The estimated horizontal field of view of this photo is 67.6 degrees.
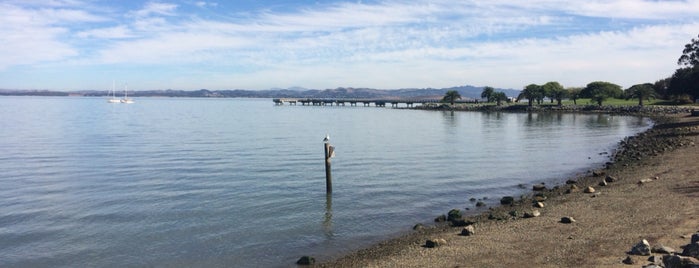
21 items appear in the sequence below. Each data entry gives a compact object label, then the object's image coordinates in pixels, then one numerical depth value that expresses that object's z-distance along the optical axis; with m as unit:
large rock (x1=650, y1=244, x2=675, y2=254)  10.50
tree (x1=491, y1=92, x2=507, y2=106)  159.39
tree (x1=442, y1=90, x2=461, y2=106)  175.23
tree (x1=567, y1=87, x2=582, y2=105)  147.20
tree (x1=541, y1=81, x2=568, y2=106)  143.38
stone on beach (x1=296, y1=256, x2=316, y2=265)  13.15
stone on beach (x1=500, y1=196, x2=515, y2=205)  19.42
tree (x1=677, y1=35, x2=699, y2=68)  88.38
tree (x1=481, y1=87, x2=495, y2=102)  166.73
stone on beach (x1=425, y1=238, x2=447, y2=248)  13.38
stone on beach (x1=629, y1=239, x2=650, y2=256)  10.55
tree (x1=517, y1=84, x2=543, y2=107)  144.62
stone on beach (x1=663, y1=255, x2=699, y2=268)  8.58
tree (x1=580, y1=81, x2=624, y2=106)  129.90
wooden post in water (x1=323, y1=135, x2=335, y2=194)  21.98
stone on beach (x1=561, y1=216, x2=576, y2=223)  14.87
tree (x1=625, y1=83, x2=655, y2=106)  116.56
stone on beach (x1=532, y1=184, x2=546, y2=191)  22.57
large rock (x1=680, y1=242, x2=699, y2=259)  9.55
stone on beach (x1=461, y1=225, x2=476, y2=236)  14.45
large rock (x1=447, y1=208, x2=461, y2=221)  16.81
